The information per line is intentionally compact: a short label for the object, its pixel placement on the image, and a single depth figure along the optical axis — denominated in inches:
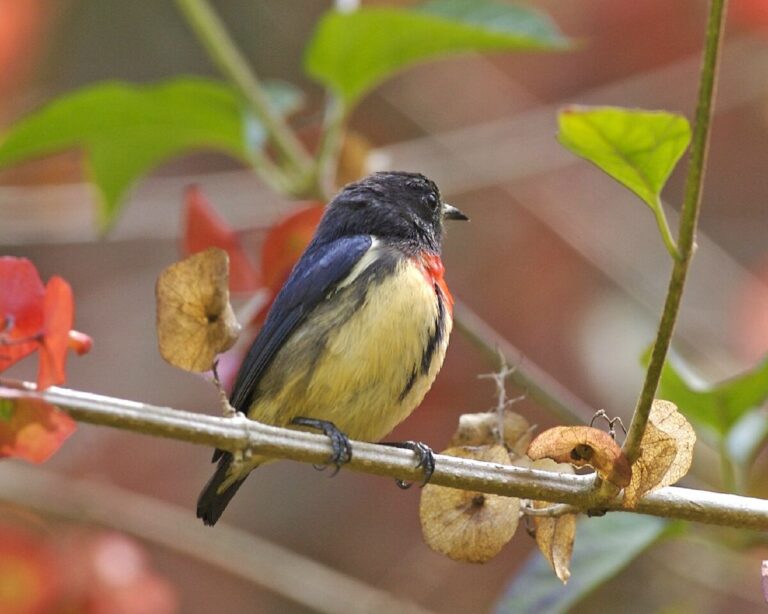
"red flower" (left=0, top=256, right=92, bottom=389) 152.0
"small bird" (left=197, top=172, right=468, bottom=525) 220.7
